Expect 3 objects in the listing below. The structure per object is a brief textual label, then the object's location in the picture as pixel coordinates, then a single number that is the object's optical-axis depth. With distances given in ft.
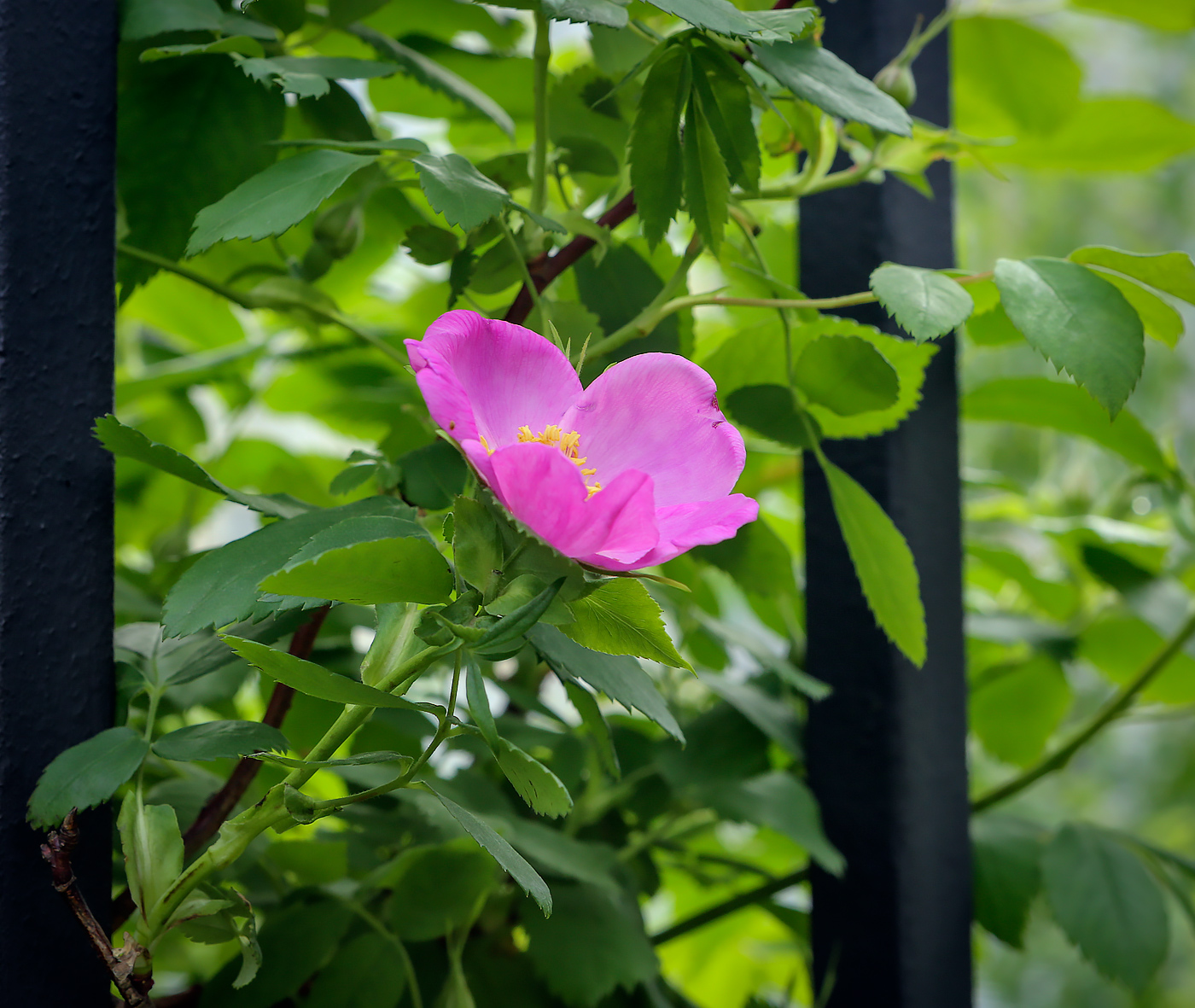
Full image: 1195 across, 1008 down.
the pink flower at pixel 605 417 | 3.32
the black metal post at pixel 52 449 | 3.43
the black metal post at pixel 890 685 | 3.77
